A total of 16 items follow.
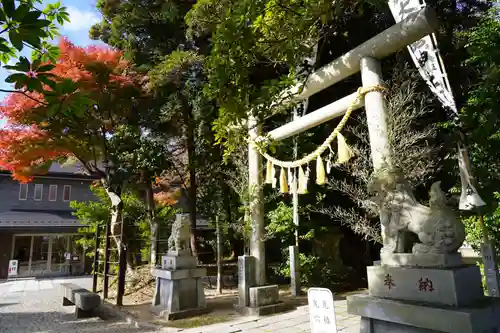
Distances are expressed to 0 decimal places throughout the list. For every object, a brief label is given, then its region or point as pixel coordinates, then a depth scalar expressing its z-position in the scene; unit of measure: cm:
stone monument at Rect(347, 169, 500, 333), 327
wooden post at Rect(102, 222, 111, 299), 923
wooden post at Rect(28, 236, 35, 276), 1813
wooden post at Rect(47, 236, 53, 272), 1872
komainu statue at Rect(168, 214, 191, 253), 788
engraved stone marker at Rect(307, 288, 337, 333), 324
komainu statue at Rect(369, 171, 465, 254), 360
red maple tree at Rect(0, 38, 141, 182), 920
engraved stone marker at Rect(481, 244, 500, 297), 580
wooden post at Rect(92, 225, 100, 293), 1037
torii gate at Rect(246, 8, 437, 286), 513
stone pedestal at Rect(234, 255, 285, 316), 723
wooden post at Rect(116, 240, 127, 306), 857
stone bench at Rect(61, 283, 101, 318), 748
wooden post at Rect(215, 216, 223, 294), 1065
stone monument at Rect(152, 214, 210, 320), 736
